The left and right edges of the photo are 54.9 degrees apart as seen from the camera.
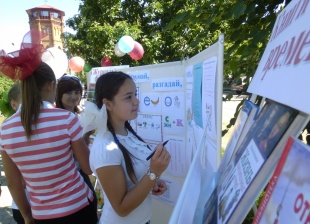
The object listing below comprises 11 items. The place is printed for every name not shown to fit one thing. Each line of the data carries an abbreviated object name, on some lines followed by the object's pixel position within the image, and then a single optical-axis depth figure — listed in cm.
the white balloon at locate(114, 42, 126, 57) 553
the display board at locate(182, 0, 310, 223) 54
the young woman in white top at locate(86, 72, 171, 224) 139
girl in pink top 162
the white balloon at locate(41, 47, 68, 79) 321
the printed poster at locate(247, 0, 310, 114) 50
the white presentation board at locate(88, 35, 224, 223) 150
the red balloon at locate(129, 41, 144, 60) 549
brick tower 6025
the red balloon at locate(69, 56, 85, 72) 619
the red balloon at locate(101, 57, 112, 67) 658
